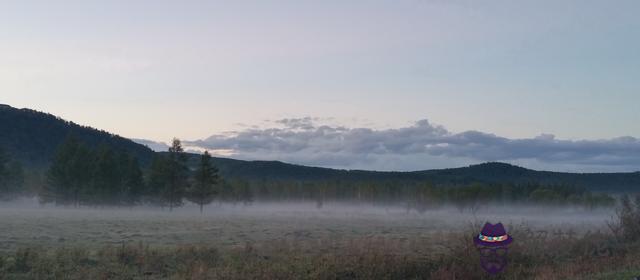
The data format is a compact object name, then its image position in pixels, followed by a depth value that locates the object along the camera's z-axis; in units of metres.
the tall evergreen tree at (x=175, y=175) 81.44
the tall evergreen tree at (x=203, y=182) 80.88
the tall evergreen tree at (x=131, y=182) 85.56
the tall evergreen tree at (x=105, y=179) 81.88
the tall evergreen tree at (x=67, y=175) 81.44
